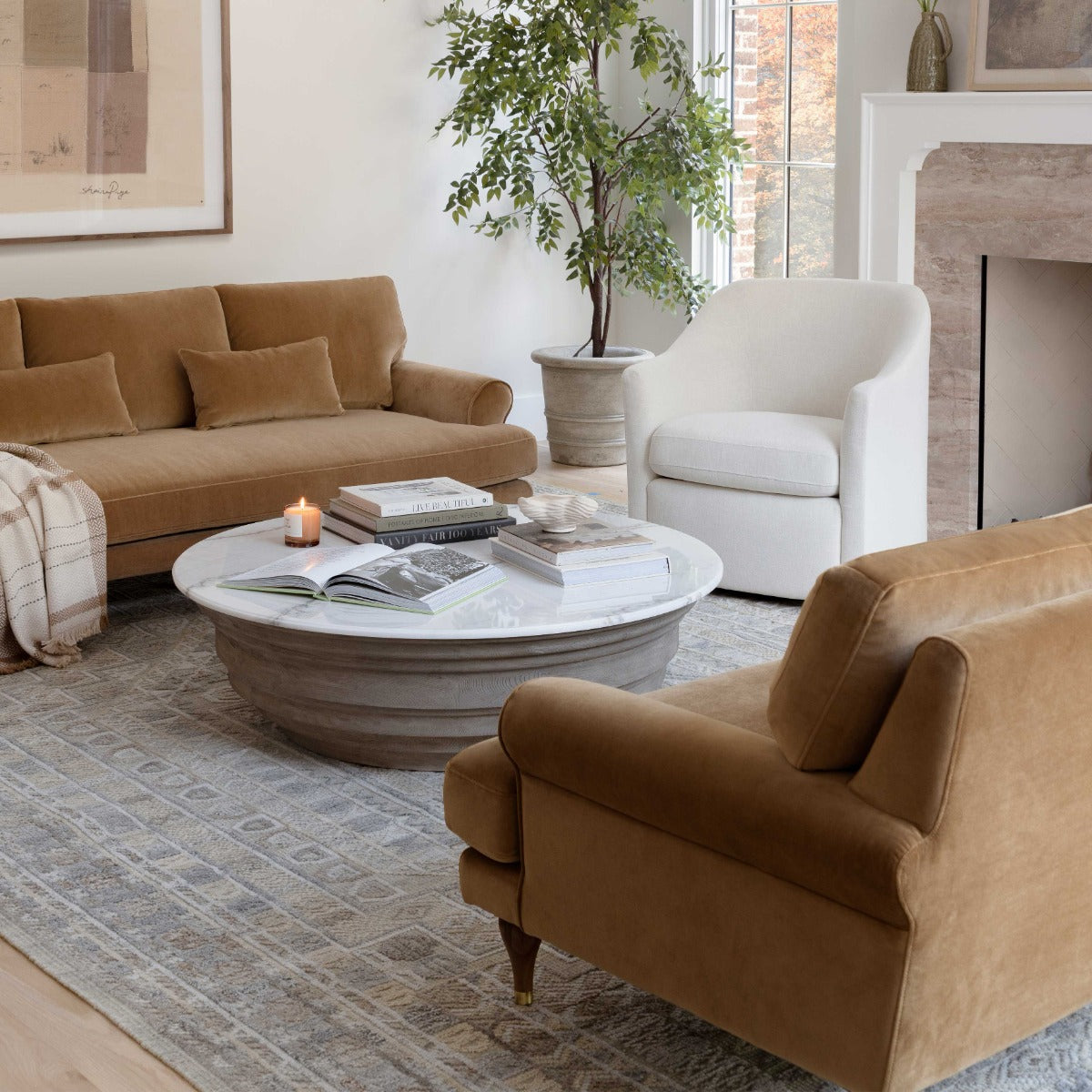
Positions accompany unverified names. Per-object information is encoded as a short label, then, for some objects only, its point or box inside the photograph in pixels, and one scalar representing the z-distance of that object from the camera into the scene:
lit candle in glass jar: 3.48
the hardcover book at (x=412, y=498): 3.49
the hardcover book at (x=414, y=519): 3.48
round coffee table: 2.95
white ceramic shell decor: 3.24
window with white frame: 5.90
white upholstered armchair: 4.13
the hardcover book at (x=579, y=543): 3.17
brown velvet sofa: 4.16
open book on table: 3.05
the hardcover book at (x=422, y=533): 3.47
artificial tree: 5.60
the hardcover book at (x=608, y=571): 3.14
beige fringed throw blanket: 3.76
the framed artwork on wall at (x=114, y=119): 4.95
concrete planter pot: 6.07
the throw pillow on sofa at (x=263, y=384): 4.77
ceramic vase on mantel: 5.00
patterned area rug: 2.08
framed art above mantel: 4.61
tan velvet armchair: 1.62
